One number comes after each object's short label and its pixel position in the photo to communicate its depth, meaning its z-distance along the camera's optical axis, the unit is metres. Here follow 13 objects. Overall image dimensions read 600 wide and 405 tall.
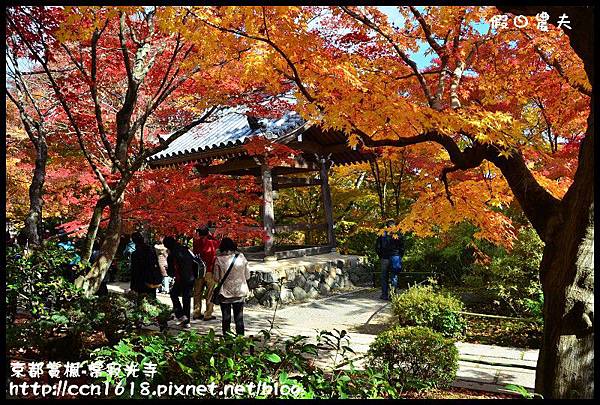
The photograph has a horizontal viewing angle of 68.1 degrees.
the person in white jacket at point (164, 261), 11.37
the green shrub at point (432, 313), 7.15
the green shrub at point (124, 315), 4.96
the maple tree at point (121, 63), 5.98
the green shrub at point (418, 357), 4.86
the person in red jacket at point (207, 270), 8.36
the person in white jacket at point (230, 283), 6.19
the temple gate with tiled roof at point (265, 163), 10.85
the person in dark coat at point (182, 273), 7.67
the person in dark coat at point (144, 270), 7.84
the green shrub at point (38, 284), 5.61
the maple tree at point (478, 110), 3.78
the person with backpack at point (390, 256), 10.64
